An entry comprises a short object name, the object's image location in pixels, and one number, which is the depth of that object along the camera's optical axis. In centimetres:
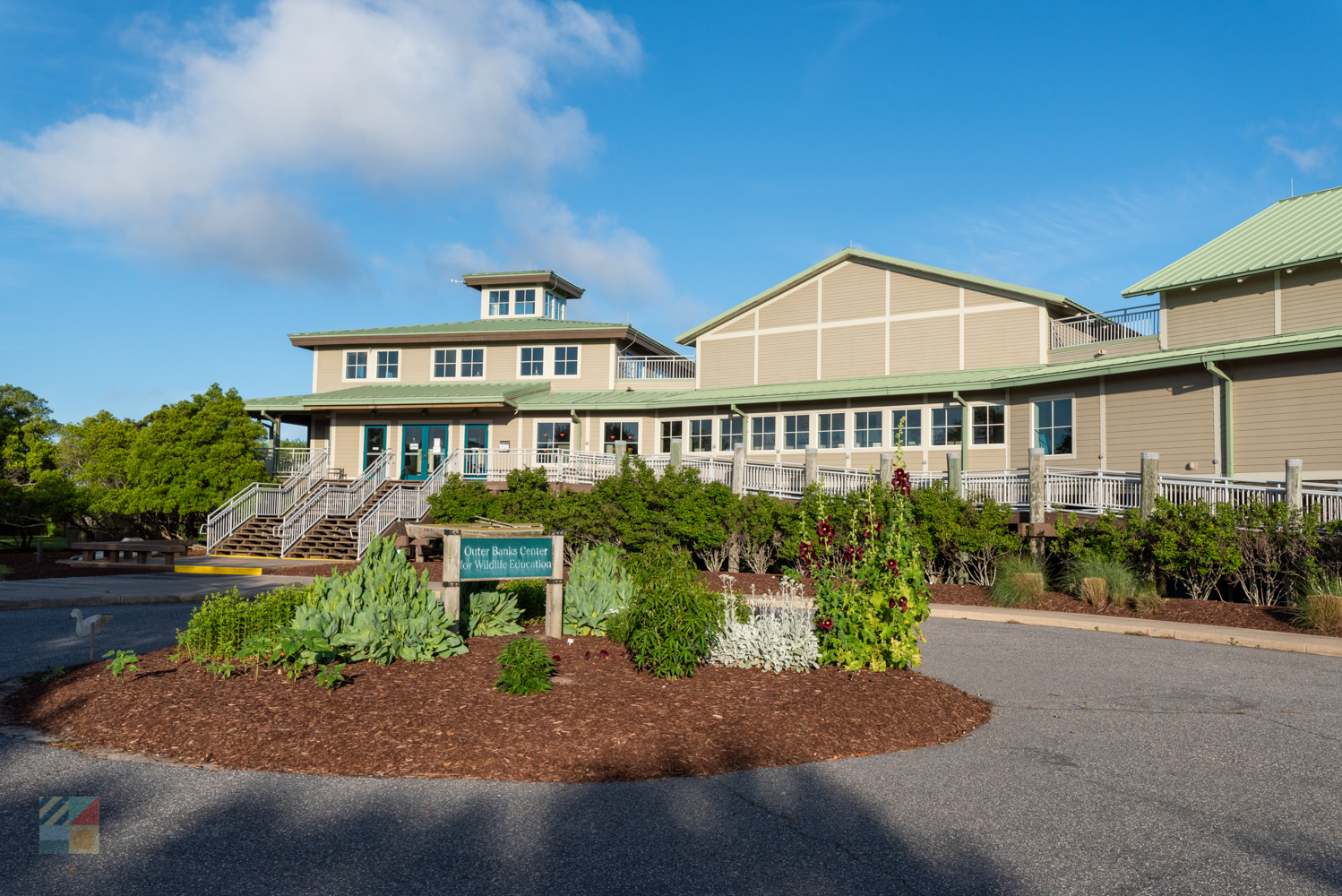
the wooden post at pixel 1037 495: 1584
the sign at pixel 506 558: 837
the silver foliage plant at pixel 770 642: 734
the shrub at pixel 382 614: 707
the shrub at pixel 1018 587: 1418
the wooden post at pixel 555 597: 870
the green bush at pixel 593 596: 908
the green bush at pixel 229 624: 738
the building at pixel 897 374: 1788
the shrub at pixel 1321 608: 1108
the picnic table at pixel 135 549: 1955
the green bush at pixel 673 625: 705
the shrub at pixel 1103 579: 1336
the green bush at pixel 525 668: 644
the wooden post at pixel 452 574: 823
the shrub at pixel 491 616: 884
